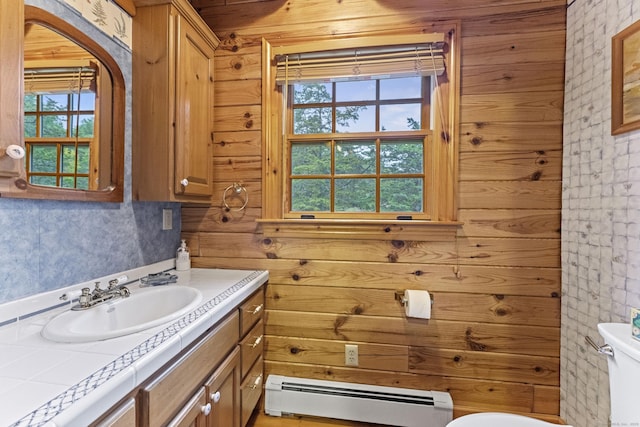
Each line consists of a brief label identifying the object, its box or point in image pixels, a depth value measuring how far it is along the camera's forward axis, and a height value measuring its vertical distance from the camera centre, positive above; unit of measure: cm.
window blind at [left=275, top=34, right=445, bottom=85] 155 +85
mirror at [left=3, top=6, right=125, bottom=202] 96 +37
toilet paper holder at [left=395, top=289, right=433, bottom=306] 160 -46
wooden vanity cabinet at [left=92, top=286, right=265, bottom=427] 72 -56
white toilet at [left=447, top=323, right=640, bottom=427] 92 -54
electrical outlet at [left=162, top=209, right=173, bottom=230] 163 -4
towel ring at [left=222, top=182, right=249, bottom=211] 175 +12
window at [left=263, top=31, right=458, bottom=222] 157 +50
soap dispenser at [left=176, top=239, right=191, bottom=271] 166 -27
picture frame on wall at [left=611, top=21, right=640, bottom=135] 113 +56
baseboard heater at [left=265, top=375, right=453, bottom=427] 152 -104
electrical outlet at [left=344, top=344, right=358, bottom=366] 166 -82
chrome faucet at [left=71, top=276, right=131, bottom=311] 101 -32
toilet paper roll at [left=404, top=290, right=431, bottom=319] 149 -48
